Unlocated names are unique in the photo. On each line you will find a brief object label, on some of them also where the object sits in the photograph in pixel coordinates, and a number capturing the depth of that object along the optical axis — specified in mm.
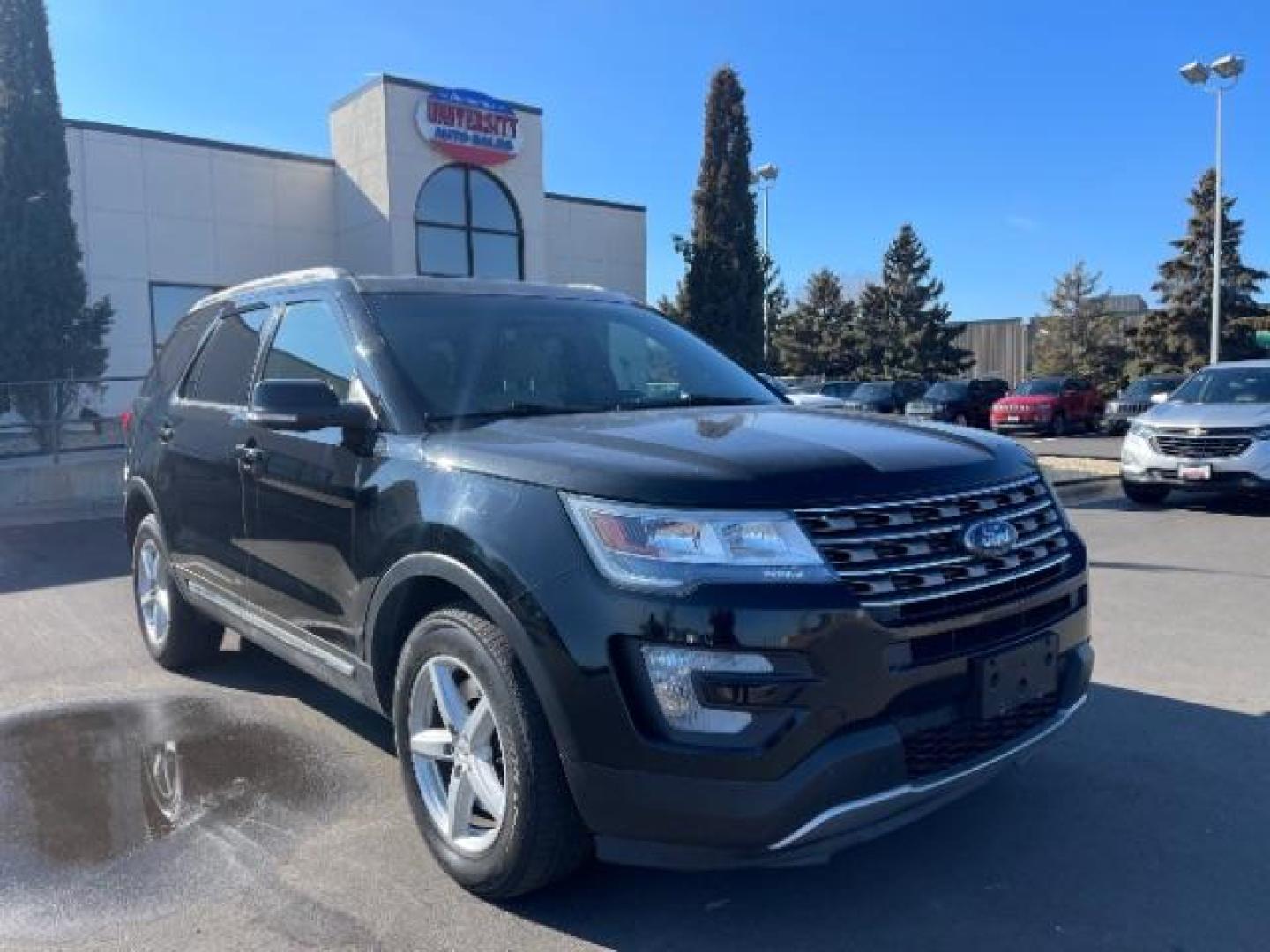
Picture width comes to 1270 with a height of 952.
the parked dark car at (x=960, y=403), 28078
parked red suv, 27172
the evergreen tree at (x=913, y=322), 45188
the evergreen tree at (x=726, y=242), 29719
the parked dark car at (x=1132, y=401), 26312
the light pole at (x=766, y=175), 33538
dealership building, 19719
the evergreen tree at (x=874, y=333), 46031
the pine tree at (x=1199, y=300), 39719
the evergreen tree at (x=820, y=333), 46594
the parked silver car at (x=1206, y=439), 10578
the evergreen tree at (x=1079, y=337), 47094
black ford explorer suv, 2502
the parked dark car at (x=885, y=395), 28016
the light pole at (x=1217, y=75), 26538
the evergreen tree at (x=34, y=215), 16844
